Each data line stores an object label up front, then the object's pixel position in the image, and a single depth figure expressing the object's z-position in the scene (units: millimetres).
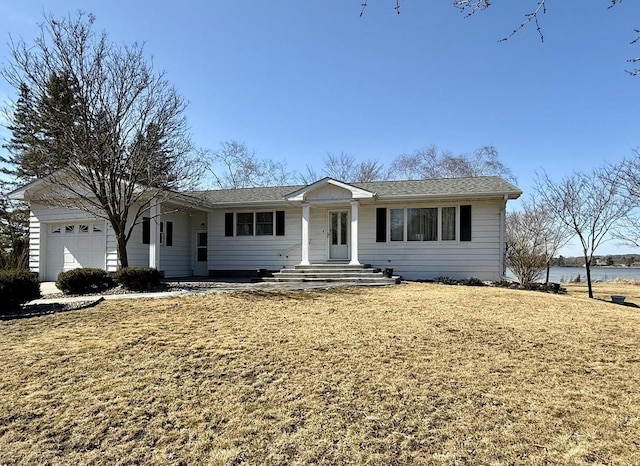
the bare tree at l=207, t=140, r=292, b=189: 34531
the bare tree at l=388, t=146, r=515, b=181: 33875
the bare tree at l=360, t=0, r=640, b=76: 3273
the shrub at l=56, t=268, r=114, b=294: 10258
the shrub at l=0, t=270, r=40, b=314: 7723
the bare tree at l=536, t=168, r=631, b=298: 15281
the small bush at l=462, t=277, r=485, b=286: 12656
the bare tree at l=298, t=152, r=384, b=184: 33844
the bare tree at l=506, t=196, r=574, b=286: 14891
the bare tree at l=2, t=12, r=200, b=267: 10758
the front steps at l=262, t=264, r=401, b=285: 12242
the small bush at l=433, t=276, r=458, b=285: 12875
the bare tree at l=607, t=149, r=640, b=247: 14609
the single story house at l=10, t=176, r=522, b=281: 13930
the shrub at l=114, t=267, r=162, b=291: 10516
